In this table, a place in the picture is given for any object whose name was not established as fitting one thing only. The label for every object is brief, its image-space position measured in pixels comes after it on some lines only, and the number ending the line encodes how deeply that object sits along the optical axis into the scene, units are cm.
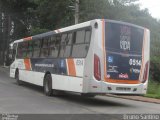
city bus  1574
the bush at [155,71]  2998
